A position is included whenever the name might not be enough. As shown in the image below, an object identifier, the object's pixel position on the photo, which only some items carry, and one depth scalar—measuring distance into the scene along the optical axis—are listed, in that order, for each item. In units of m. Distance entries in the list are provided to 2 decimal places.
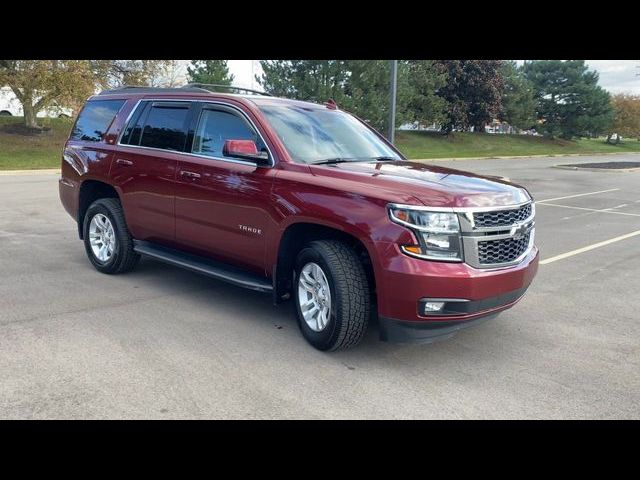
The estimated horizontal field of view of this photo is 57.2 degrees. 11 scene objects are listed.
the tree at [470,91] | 46.41
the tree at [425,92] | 41.81
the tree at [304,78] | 34.31
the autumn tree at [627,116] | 72.44
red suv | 4.07
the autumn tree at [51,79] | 25.50
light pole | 13.57
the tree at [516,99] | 51.03
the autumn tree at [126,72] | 28.80
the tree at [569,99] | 57.34
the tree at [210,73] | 32.78
